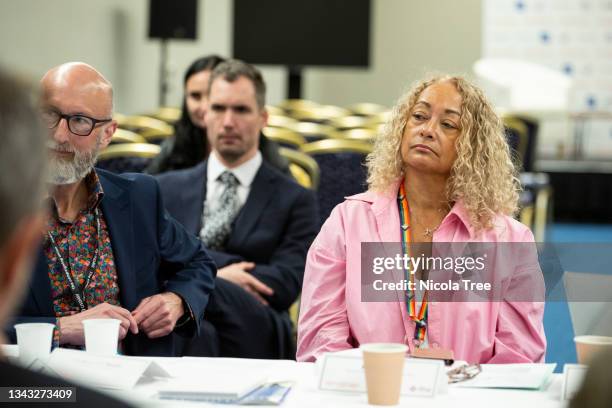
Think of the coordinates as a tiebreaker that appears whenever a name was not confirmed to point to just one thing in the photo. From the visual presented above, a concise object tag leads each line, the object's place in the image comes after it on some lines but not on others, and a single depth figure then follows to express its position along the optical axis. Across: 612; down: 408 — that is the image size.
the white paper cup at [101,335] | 3.20
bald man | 3.64
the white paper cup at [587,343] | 3.01
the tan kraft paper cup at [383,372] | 2.87
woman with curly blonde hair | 3.67
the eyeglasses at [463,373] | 3.12
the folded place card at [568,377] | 2.99
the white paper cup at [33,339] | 3.09
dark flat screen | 15.03
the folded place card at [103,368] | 3.00
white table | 2.93
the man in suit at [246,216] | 4.60
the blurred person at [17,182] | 1.57
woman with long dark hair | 5.45
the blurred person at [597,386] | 1.61
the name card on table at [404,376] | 2.97
